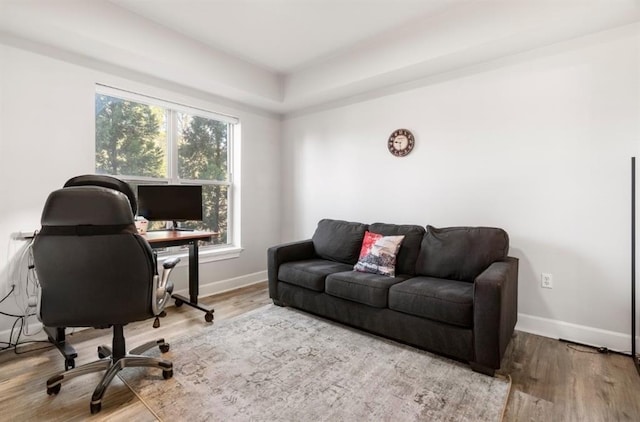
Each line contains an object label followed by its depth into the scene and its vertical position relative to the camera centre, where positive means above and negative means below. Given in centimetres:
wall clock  334 +71
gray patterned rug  167 -106
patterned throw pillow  277 -43
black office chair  160 -29
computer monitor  304 +7
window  301 +67
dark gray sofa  201 -60
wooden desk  263 -30
